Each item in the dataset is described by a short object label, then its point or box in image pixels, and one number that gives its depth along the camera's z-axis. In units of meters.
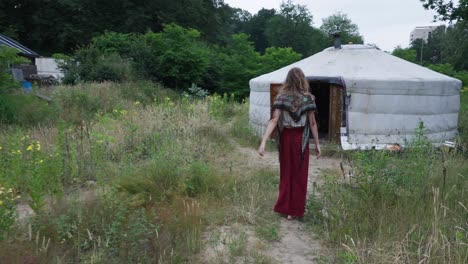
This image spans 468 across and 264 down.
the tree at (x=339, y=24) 51.59
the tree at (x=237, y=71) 16.53
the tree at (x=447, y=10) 14.85
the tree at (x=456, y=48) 25.48
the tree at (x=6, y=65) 6.59
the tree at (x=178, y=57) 14.18
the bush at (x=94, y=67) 13.25
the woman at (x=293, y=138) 3.59
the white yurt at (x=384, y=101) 6.64
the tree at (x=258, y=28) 49.38
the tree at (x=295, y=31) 38.00
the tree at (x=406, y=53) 21.48
